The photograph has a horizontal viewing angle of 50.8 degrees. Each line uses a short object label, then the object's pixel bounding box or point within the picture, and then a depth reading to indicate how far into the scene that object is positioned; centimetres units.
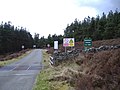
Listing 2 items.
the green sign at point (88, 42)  1158
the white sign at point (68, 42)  1391
